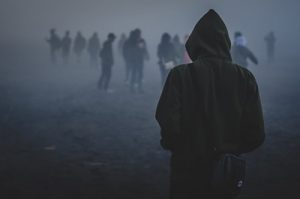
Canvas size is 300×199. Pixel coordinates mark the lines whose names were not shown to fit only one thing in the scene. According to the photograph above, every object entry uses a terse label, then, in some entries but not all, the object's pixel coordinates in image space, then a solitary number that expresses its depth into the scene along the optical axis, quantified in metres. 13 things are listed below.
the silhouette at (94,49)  22.45
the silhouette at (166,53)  13.21
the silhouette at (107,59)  14.10
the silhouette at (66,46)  22.83
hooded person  2.80
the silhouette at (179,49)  13.98
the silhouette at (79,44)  23.30
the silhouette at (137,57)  14.10
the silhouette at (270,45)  23.40
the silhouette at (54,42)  22.95
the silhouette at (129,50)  14.26
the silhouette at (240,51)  11.51
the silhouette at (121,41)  23.70
